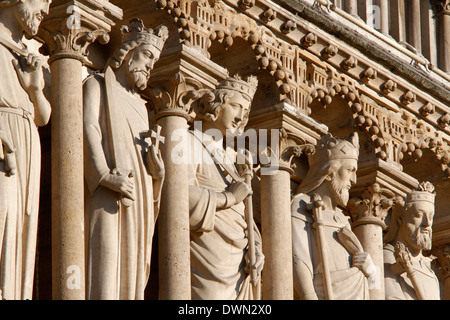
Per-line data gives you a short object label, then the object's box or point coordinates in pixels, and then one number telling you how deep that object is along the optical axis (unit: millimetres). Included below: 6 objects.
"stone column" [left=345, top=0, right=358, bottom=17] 16750
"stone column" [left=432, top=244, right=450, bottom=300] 17453
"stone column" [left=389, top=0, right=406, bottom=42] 17328
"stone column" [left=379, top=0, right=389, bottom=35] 17094
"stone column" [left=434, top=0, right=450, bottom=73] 17922
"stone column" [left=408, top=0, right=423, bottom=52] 17562
